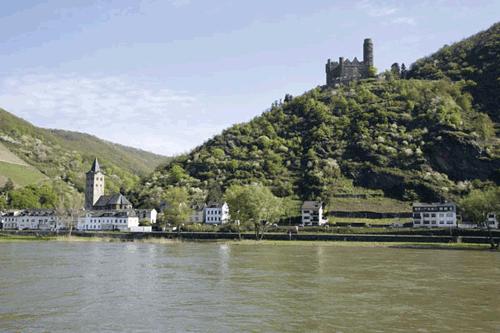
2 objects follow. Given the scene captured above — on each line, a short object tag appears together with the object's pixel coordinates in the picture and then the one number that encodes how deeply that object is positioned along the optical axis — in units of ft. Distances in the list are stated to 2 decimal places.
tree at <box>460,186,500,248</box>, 284.39
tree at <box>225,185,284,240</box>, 324.80
